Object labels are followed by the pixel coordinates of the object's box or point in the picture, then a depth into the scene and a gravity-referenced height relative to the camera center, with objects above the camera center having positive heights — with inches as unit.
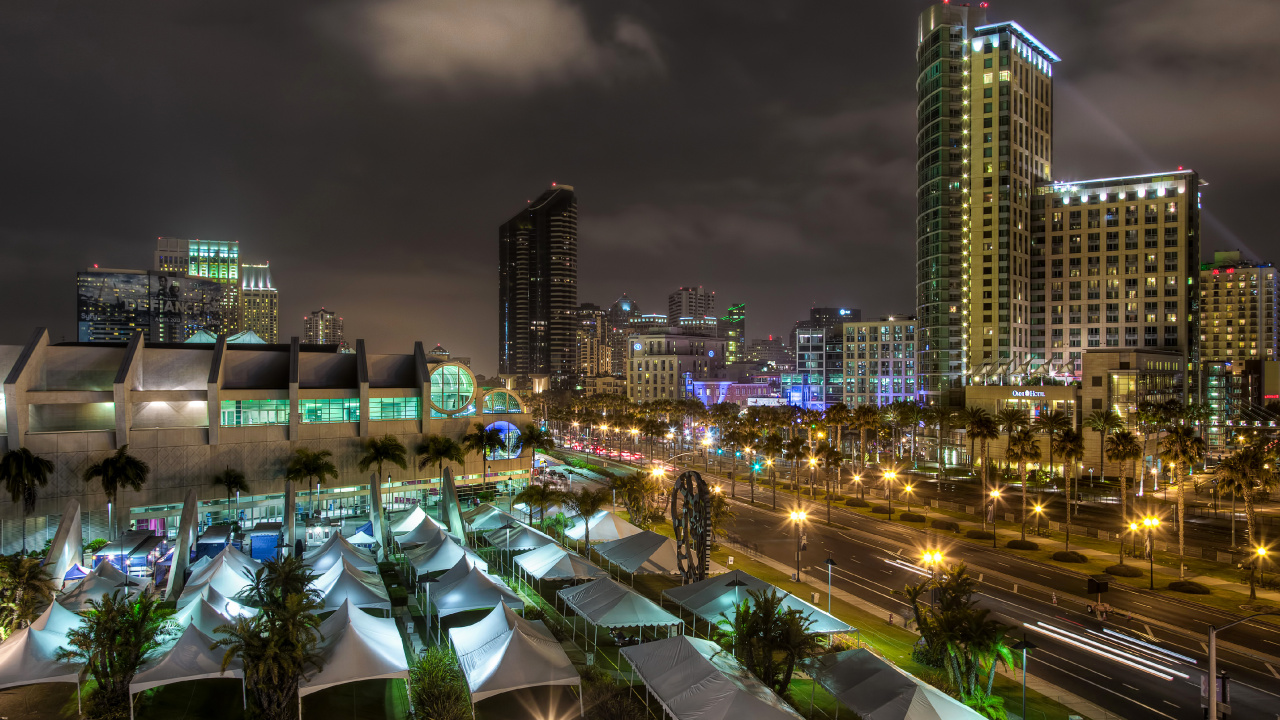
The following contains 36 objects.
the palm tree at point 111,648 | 1130.0 -475.1
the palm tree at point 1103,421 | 3303.6 -308.9
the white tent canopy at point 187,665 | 1101.1 -496.5
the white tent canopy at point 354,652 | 1122.7 -490.7
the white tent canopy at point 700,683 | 1008.9 -507.0
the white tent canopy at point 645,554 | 1939.0 -559.8
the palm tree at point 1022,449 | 2674.7 -352.6
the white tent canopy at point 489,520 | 2425.1 -566.1
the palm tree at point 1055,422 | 2864.2 -266.3
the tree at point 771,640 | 1170.0 -477.7
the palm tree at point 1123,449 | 2455.7 -324.2
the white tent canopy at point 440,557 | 1873.8 -542.2
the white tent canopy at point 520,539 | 2149.4 -569.2
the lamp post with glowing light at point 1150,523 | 2041.7 -494.1
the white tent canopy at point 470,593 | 1519.6 -523.9
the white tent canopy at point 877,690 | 990.4 -502.9
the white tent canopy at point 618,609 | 1433.3 -530.4
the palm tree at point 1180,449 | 2273.6 -302.9
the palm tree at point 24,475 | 2100.6 -343.9
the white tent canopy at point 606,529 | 2394.2 -588.1
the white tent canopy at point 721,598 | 1417.3 -518.8
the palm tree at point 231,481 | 2566.4 -443.4
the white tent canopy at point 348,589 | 1553.9 -523.8
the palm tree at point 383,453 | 2854.3 -382.0
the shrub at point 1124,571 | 2046.0 -631.9
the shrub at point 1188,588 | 1883.6 -627.6
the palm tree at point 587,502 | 2368.4 -504.5
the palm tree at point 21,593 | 1369.3 -466.6
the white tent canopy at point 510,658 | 1108.5 -500.8
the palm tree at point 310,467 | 2645.2 -407.5
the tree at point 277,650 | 1052.5 -441.2
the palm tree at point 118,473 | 2253.9 -363.2
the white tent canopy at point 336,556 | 1811.0 -523.2
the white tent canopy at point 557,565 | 1827.0 -553.5
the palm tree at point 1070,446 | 2532.0 -323.7
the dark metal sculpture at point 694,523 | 1749.5 -425.5
